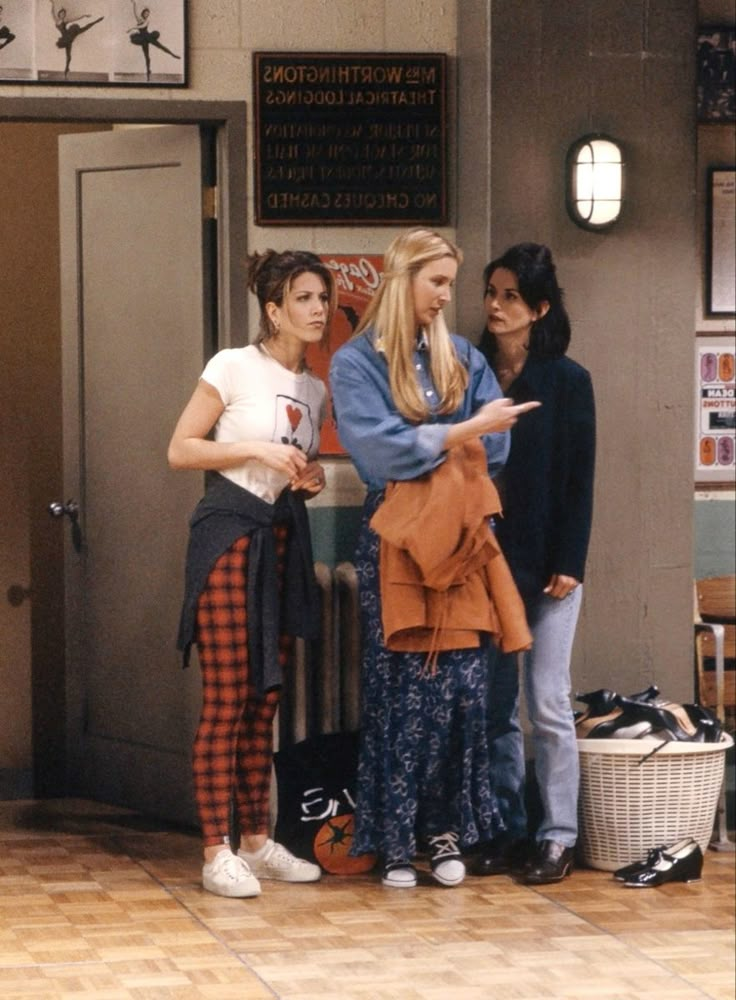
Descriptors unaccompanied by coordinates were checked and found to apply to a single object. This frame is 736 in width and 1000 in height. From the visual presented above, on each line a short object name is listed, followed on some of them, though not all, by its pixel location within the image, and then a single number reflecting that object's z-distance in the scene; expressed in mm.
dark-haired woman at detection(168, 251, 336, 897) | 9023
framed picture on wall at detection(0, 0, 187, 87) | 9773
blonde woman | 8914
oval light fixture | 10078
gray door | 10391
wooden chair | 10461
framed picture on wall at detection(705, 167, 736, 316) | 11828
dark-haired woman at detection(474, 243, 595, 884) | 9375
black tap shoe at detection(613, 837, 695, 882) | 9469
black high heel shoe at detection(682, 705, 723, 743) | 9742
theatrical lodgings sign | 10078
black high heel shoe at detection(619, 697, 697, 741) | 9641
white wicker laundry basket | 9570
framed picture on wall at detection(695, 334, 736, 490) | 11984
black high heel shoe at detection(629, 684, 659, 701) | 9961
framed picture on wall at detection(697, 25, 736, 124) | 11695
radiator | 9828
